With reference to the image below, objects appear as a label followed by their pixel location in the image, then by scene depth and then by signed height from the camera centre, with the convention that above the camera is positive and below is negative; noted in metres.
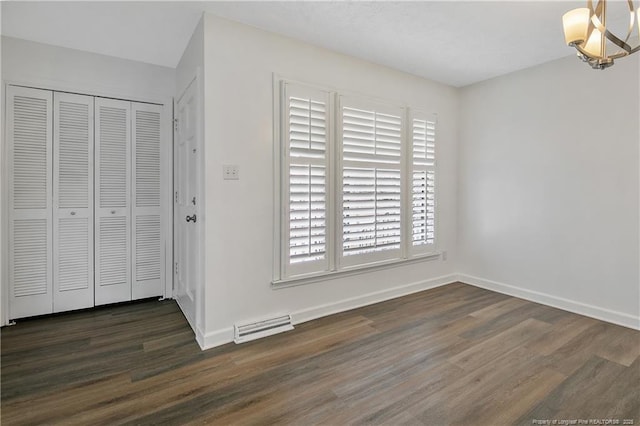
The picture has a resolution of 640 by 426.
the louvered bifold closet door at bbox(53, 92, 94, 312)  2.98 +0.09
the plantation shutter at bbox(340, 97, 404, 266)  3.08 +0.33
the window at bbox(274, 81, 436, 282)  2.74 +0.30
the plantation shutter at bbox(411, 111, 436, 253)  3.65 +0.37
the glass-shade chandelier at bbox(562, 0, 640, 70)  1.62 +0.93
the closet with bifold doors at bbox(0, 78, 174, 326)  2.75 +0.44
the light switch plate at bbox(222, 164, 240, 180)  2.44 +0.31
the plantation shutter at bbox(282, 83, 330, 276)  2.72 +0.30
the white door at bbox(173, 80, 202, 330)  2.62 +0.07
